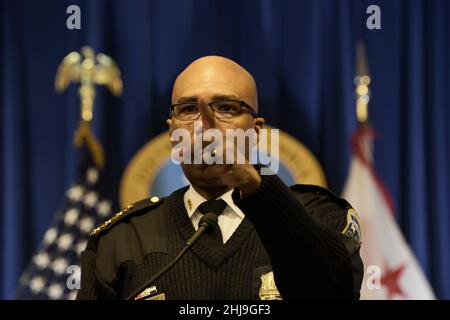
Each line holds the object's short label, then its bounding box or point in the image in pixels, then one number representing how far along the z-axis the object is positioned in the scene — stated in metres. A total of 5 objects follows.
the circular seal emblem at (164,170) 6.20
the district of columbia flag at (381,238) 6.16
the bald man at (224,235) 2.13
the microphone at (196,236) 2.42
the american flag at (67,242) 6.19
